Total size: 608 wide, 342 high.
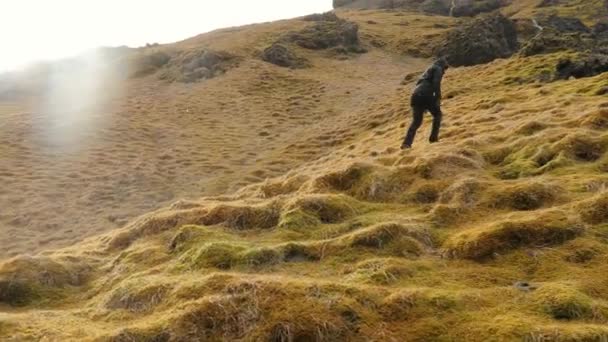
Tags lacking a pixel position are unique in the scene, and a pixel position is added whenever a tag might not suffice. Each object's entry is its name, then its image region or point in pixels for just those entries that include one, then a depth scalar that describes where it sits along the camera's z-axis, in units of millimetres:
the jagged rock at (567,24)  72306
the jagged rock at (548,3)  116938
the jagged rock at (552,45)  38047
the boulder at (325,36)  71062
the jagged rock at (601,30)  58128
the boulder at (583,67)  27547
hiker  19031
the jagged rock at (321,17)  86938
